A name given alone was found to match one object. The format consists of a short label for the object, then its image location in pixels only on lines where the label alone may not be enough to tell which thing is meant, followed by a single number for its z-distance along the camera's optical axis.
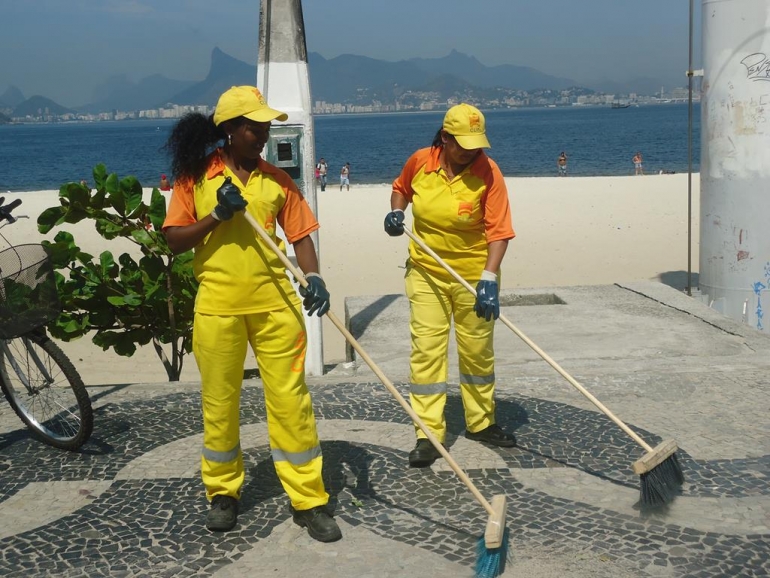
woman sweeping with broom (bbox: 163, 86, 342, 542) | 4.32
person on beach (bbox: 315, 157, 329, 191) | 34.28
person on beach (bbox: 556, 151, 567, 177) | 41.70
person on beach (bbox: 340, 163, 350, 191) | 33.31
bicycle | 5.39
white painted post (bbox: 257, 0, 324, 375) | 6.83
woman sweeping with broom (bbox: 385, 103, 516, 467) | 5.20
